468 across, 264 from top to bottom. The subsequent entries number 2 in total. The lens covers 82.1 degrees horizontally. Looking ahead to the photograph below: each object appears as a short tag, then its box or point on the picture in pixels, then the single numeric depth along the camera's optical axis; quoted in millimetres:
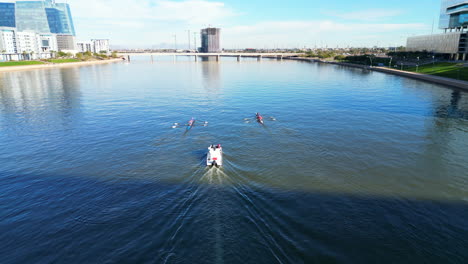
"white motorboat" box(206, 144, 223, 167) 29234
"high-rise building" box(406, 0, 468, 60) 145625
